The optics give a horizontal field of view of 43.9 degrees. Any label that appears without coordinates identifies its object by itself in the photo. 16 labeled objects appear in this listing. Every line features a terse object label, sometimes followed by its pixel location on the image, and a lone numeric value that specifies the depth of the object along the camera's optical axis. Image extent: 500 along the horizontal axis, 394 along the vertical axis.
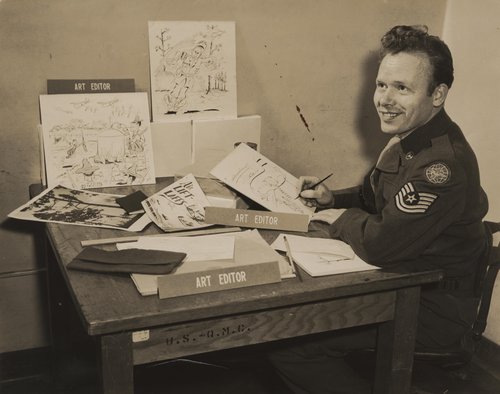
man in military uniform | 1.63
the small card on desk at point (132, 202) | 1.93
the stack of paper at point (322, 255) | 1.53
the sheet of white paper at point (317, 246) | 1.63
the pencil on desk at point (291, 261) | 1.51
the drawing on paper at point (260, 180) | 1.96
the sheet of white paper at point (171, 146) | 2.28
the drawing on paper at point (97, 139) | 2.13
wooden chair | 1.76
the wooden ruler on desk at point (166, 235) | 1.67
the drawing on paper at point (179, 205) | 1.81
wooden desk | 1.30
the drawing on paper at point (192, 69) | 2.23
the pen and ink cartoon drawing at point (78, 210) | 1.82
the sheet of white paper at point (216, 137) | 2.31
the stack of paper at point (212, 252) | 1.42
